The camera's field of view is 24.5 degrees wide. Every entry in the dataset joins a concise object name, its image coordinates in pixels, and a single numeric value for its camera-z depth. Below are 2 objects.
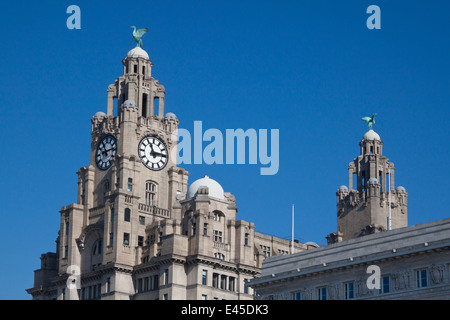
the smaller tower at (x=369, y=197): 171.75
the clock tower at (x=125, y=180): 152.00
